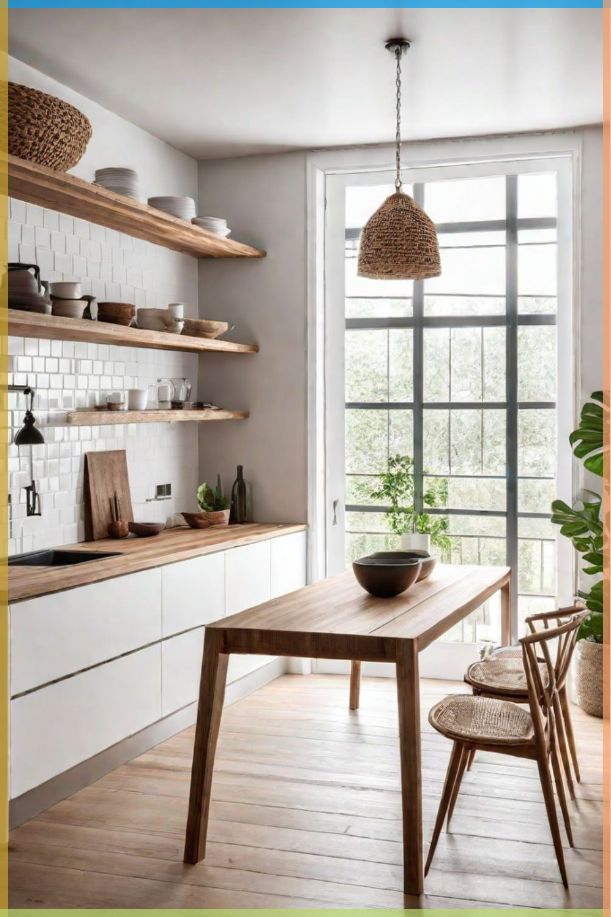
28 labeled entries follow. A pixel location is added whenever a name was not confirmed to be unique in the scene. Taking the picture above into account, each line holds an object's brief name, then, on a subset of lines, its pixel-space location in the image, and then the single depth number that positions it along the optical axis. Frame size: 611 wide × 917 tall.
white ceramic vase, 4.57
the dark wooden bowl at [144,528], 4.78
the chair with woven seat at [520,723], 2.95
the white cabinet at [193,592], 4.19
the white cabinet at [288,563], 5.26
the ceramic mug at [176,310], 4.75
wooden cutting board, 4.55
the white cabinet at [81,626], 3.24
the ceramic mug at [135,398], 4.67
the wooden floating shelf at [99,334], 3.59
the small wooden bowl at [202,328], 5.07
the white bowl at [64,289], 3.92
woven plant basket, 4.70
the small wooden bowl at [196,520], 5.24
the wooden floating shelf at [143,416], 4.15
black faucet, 4.06
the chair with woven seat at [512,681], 3.48
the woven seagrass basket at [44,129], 3.46
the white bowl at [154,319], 4.68
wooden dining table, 2.87
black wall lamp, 3.90
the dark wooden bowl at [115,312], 4.30
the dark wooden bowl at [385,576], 3.61
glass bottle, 5.58
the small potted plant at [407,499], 5.45
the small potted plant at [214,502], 5.40
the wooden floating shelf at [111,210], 3.62
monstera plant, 4.60
